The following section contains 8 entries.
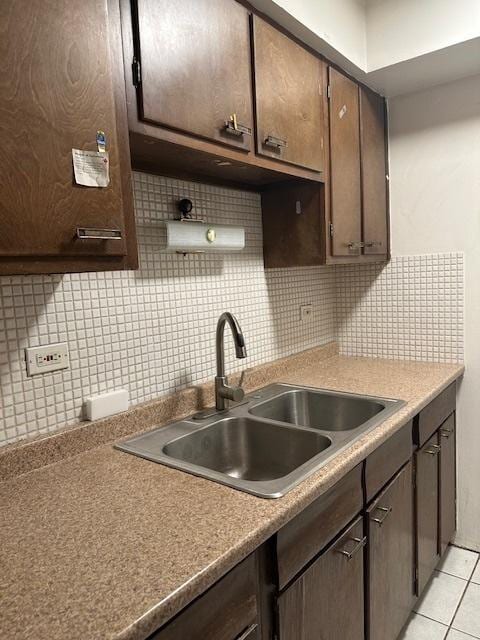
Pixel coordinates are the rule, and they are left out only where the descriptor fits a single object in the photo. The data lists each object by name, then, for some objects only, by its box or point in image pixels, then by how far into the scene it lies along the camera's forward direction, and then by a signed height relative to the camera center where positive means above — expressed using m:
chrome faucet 1.44 -0.36
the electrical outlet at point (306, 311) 2.15 -0.19
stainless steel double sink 1.11 -0.49
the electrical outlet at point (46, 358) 1.11 -0.19
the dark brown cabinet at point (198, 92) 1.00 +0.49
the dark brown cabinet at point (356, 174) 1.72 +0.42
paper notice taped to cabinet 0.84 +0.23
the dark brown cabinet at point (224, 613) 0.70 -0.58
